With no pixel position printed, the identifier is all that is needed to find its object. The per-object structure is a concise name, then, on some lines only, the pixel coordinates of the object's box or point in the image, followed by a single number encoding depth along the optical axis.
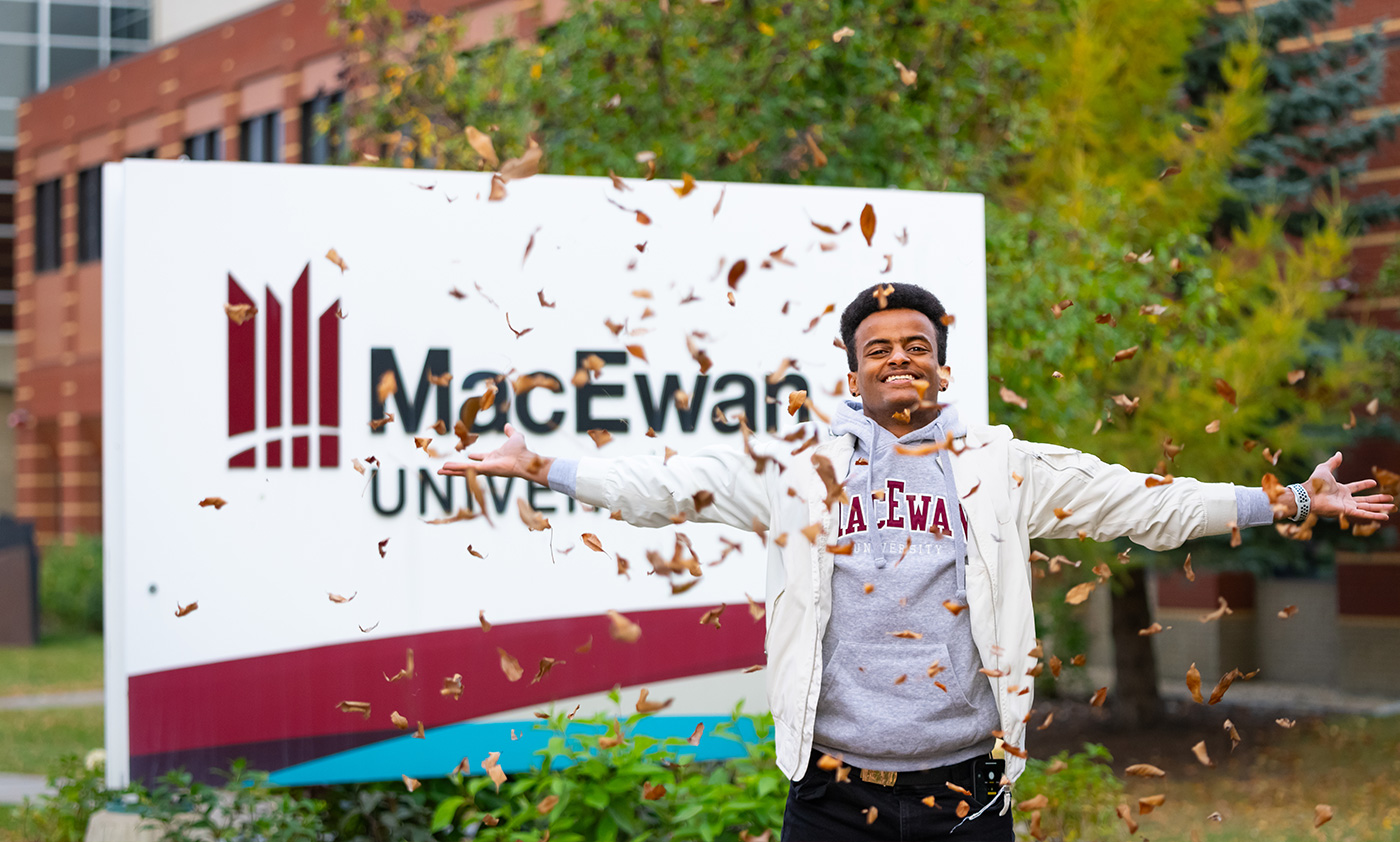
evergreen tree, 12.09
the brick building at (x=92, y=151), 22.17
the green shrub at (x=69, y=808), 6.57
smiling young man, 3.12
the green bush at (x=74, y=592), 21.89
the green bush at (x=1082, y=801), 6.53
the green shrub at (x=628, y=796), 5.10
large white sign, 5.50
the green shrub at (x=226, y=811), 5.35
